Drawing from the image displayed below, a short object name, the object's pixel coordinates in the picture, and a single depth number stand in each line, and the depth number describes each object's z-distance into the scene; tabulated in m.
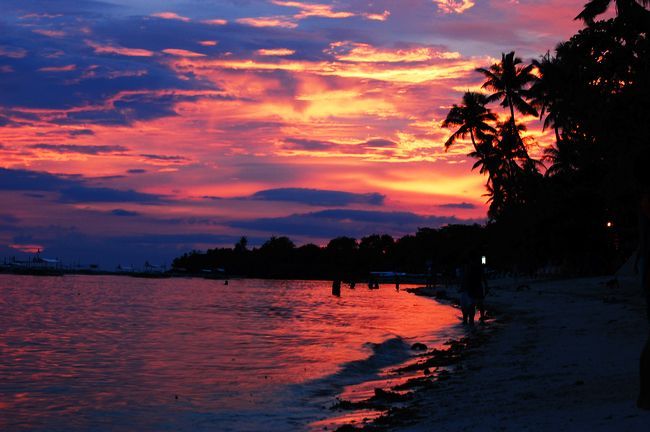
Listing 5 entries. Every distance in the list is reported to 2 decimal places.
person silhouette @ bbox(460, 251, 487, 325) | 23.39
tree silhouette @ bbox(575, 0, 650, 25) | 30.78
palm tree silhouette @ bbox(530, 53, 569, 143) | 22.34
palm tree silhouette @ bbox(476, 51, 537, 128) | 62.38
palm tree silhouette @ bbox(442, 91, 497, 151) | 70.62
